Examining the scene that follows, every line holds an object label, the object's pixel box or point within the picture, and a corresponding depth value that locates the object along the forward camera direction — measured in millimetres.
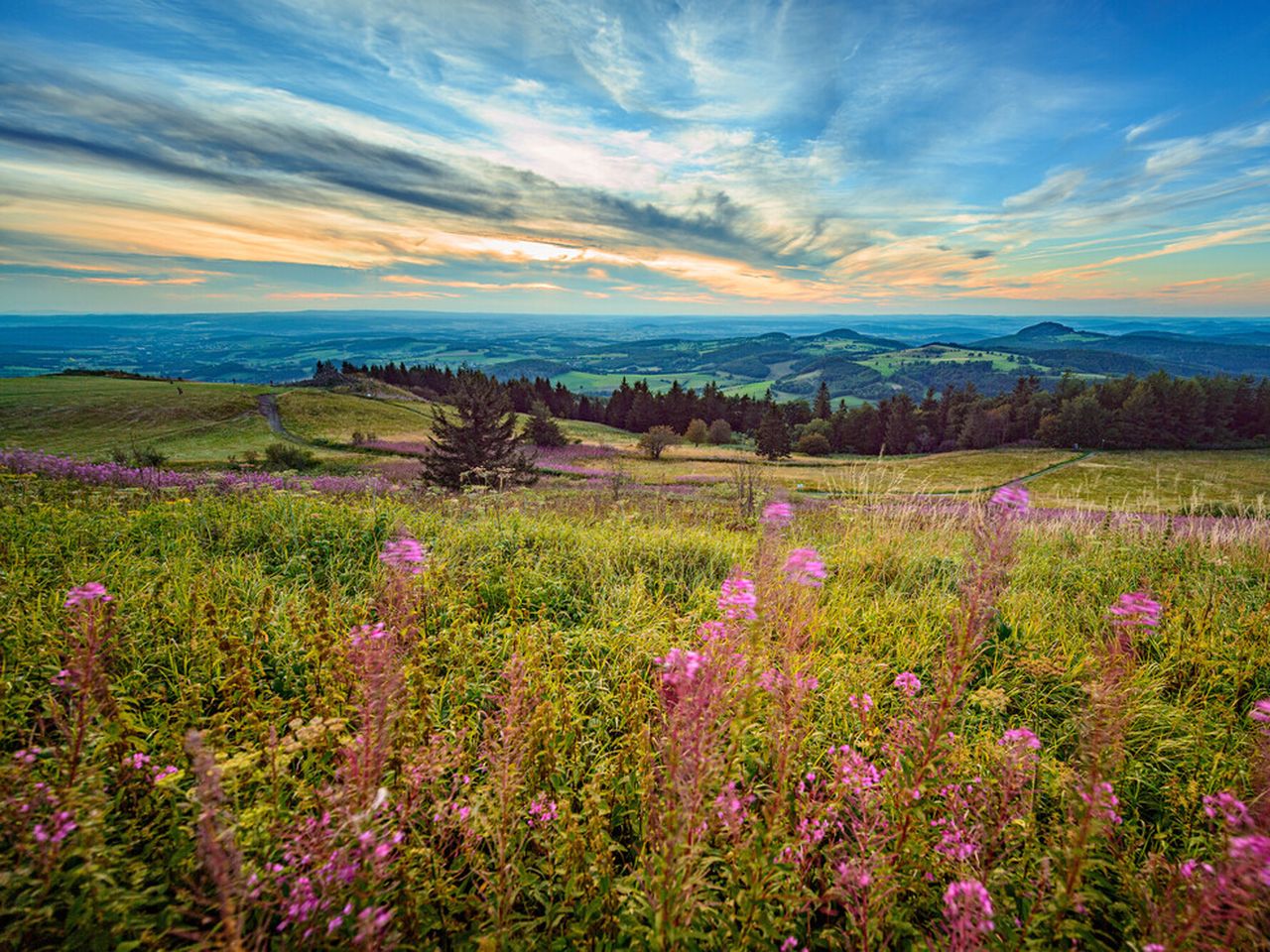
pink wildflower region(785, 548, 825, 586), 3112
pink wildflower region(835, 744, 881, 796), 2551
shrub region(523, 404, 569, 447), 53281
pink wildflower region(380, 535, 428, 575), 3432
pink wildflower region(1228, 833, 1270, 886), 1389
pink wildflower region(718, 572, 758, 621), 2641
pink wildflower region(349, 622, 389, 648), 2676
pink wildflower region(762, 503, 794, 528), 3486
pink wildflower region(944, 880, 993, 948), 1537
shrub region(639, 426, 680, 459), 57500
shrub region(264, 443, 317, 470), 33531
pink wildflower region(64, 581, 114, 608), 2347
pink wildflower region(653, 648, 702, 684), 2104
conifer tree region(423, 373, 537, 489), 20562
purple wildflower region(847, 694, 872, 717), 2998
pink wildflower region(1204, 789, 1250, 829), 1680
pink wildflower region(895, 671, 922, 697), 3059
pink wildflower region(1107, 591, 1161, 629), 2550
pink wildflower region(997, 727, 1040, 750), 2475
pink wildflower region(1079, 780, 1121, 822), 1701
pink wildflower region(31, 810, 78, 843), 1746
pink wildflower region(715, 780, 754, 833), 1832
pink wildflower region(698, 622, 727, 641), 2765
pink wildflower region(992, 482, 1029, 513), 2404
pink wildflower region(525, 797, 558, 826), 2443
